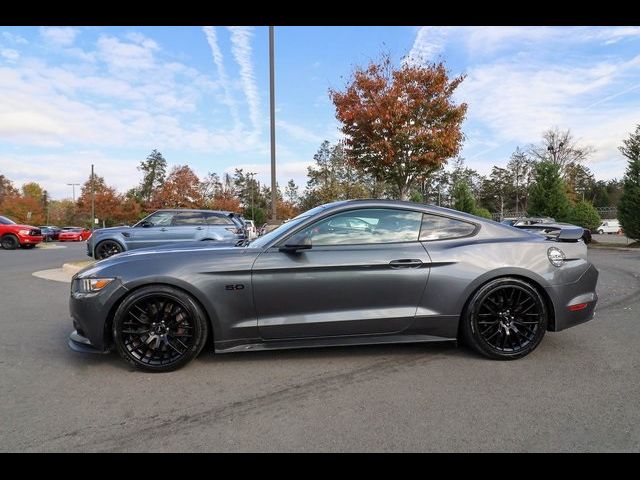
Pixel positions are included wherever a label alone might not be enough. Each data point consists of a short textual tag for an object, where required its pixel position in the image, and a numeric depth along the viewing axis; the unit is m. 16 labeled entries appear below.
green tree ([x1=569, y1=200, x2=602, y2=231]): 21.98
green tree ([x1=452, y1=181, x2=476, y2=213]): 32.59
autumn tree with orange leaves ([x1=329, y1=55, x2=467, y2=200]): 13.75
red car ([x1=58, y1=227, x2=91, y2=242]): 36.81
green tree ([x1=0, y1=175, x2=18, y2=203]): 65.06
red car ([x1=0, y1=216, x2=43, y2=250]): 19.33
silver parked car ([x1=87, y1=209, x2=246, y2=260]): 10.76
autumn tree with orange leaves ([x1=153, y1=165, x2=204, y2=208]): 46.75
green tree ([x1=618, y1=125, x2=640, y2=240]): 18.22
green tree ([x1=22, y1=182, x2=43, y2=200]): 76.44
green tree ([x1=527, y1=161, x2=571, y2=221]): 23.33
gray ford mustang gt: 3.36
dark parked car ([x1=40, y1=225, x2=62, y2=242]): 33.22
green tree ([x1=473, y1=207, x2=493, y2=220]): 31.02
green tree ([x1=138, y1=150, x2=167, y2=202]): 72.75
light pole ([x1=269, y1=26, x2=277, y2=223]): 11.29
